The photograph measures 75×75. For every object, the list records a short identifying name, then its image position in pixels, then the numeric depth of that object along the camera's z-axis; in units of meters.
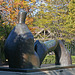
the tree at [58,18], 21.20
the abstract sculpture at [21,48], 8.34
